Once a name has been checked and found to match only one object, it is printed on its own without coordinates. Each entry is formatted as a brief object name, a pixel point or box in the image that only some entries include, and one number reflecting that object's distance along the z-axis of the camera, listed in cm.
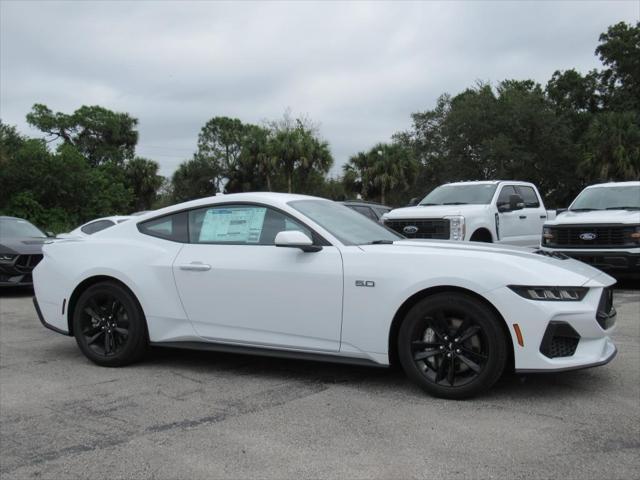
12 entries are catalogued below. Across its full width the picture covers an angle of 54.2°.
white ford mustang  410
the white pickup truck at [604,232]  999
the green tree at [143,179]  5562
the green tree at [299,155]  4259
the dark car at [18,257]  1088
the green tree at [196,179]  6806
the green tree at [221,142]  6925
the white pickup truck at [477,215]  1027
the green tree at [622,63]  4238
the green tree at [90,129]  5994
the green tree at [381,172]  3928
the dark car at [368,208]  1504
